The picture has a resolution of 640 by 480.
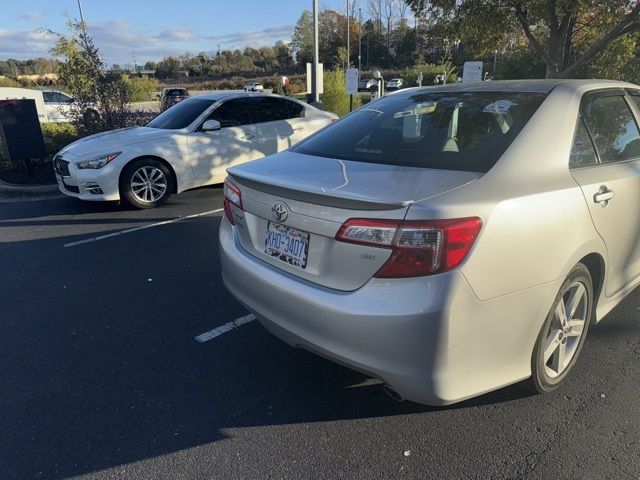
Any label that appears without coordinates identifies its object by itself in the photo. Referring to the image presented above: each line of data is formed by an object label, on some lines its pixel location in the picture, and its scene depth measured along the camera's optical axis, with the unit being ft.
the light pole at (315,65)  47.50
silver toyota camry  6.49
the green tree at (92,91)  33.53
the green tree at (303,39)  261.44
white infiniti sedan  21.63
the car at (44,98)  65.46
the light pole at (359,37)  243.40
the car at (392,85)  159.58
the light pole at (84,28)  34.88
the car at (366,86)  149.63
